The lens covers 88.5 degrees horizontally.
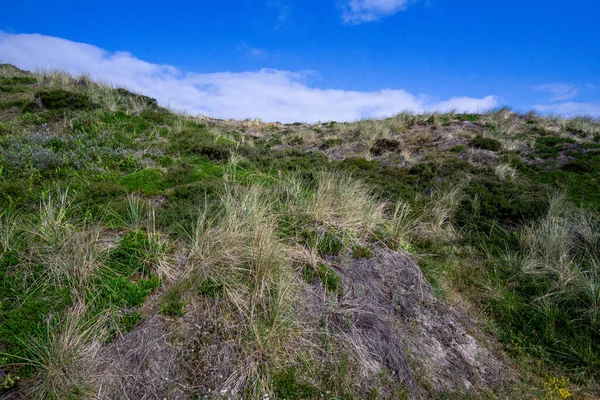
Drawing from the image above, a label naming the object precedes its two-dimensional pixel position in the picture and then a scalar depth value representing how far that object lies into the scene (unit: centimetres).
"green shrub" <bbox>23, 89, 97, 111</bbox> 963
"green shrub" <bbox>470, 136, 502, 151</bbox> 1109
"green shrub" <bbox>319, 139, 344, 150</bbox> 1323
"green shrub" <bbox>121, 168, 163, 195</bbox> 598
